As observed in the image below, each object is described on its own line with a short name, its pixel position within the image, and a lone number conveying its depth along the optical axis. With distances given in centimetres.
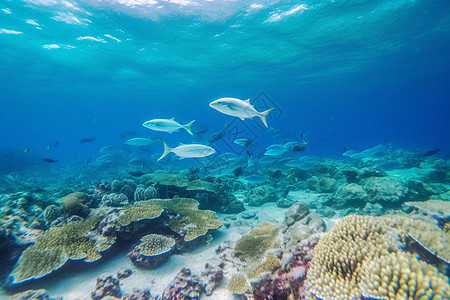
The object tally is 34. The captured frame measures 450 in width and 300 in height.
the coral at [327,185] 952
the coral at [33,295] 297
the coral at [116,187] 718
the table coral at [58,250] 347
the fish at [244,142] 899
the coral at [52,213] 489
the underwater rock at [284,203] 812
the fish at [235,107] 484
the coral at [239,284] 300
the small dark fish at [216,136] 945
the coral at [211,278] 336
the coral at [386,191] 644
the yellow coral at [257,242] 429
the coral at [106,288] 327
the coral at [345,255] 204
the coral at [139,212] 438
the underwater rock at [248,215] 707
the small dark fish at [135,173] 969
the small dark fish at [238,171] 806
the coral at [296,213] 518
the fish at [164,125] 621
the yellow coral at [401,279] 160
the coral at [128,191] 711
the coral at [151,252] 400
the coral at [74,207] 490
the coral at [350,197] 701
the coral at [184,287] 308
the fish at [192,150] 530
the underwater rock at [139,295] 317
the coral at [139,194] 643
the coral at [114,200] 568
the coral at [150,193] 638
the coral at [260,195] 877
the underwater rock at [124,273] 384
